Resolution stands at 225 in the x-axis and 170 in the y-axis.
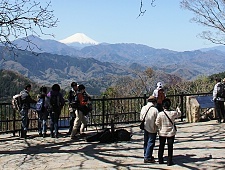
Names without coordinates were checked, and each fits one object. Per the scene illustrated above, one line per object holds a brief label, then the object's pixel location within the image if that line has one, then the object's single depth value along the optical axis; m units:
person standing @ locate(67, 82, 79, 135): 10.90
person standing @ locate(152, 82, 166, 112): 11.92
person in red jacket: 10.87
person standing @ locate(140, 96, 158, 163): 7.80
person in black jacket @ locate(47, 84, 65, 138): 10.98
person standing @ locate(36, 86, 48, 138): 11.20
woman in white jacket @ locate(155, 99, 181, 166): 7.55
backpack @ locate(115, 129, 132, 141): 10.70
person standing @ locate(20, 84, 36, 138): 11.09
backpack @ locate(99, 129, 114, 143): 10.52
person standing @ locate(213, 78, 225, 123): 13.34
